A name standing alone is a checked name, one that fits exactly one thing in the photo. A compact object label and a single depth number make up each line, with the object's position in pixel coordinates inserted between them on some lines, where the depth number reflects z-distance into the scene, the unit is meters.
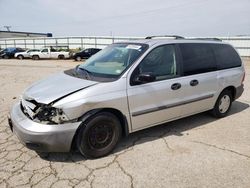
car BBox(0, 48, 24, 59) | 29.37
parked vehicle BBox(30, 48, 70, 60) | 26.72
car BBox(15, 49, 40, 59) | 27.65
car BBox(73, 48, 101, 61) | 24.52
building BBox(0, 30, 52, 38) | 58.71
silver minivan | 2.87
